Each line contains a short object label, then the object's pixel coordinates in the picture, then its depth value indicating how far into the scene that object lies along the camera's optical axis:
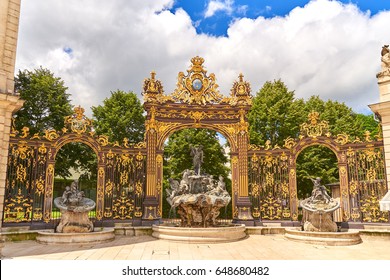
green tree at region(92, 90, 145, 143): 22.92
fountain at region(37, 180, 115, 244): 10.21
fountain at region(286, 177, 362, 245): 10.66
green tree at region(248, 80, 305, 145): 21.91
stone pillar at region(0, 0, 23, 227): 8.92
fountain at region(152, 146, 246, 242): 10.85
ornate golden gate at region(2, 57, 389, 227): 12.27
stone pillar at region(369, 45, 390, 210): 11.21
